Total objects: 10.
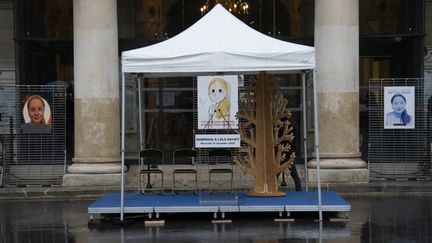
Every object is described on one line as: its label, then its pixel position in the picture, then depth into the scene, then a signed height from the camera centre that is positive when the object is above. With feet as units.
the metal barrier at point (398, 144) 57.21 -2.46
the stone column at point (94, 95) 53.36 +1.74
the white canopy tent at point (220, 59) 38.34 +3.23
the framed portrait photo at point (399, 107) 55.36 +0.63
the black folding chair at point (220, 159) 45.69 -3.56
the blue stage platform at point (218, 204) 39.50 -5.16
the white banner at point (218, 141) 39.93 -1.43
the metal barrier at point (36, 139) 55.52 -1.74
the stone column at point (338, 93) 53.78 +1.75
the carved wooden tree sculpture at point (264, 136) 43.50 -1.28
